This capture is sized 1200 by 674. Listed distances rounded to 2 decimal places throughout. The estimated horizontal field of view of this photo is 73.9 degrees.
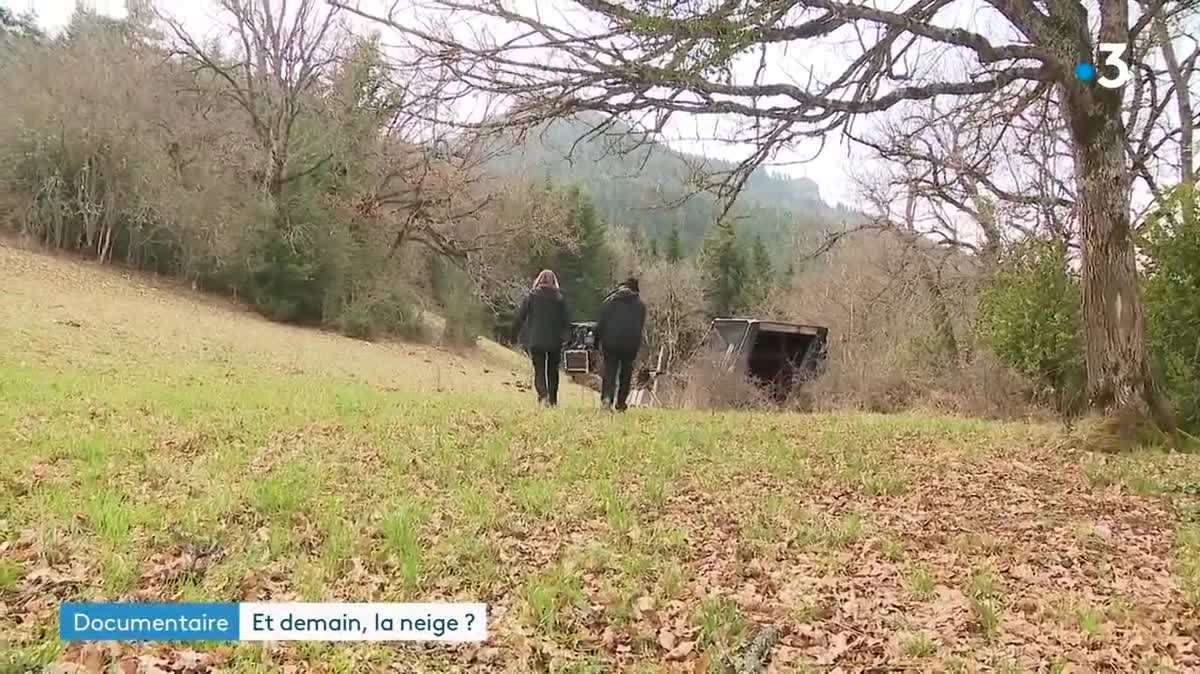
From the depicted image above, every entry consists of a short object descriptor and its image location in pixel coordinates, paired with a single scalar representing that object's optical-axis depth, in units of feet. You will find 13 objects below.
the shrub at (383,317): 115.75
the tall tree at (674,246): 197.69
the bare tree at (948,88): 22.89
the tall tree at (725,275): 166.20
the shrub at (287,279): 110.63
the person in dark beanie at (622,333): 35.22
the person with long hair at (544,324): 34.88
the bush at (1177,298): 32.40
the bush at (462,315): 128.16
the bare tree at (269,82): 91.81
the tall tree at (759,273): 164.76
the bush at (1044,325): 41.75
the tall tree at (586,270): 168.42
